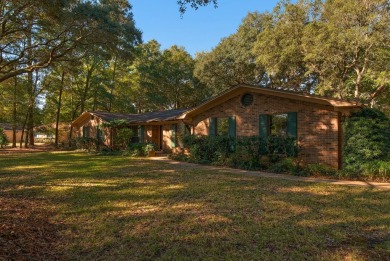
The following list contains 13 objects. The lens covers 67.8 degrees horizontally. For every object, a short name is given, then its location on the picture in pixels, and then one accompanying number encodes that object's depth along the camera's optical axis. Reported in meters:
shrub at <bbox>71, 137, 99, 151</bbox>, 24.58
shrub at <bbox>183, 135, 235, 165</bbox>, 13.84
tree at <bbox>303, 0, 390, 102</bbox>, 16.22
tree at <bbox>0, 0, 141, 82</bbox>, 8.99
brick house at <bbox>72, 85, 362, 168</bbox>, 11.37
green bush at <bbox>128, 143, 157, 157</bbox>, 18.92
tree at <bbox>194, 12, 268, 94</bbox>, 27.39
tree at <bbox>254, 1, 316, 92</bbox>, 19.86
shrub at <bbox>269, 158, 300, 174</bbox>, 11.13
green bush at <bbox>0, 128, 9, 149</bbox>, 26.25
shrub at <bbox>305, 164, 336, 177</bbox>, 10.40
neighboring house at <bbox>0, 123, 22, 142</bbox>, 47.45
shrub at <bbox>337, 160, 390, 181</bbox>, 9.22
